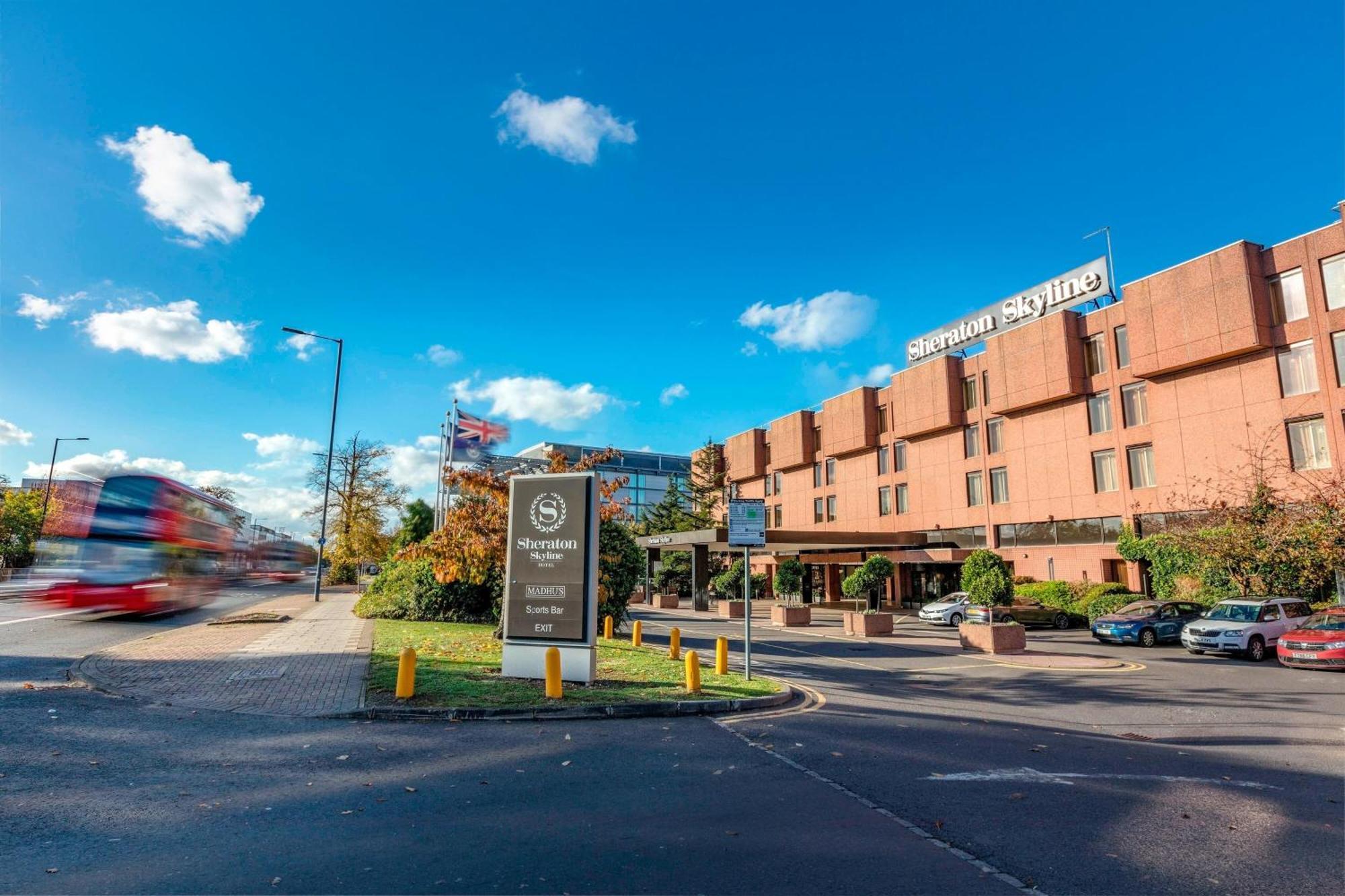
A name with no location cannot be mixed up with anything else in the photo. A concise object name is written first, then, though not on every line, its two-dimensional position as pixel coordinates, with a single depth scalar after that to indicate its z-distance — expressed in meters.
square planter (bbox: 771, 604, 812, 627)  30.94
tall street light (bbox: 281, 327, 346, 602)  33.72
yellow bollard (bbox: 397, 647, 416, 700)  10.12
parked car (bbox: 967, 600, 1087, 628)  27.64
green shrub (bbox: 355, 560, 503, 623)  23.05
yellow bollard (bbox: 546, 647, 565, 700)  10.60
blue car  22.81
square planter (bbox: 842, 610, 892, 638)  25.86
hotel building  28.14
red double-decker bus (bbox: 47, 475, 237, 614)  20.20
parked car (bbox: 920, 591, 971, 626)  31.44
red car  16.34
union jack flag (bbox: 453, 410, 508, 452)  32.22
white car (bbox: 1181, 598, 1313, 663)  18.84
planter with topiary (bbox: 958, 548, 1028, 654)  31.84
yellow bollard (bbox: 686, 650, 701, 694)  11.38
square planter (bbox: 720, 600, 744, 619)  36.44
